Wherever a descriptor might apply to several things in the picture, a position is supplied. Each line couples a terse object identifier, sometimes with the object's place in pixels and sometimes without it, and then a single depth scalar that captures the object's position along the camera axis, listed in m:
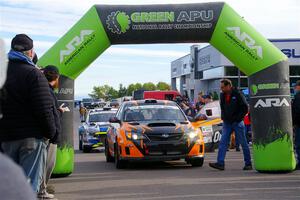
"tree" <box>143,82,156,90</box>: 124.06
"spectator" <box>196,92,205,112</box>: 16.95
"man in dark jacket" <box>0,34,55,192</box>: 4.93
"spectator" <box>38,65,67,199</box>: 6.82
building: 38.28
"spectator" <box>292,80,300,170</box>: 10.10
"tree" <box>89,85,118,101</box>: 139.34
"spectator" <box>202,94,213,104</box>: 16.15
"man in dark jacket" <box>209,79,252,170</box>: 10.38
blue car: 16.59
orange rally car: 10.66
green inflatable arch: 9.52
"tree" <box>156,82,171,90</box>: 113.62
